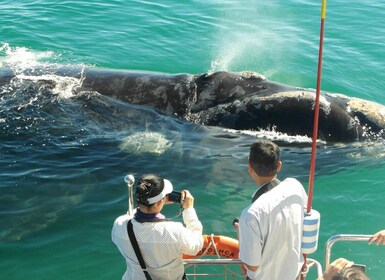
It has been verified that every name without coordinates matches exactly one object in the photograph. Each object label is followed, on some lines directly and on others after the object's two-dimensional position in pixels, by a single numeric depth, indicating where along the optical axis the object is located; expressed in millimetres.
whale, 8828
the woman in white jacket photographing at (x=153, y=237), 4863
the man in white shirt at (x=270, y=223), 4605
